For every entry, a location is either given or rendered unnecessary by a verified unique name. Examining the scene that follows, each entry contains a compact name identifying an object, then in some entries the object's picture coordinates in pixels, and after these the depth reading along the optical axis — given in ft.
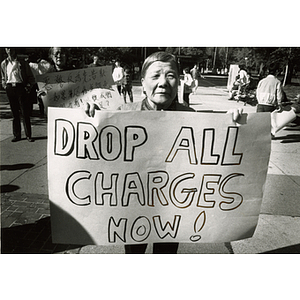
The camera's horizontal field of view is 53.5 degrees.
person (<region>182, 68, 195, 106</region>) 32.37
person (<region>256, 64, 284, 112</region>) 20.04
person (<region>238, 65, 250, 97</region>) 44.73
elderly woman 6.25
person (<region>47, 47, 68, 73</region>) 13.64
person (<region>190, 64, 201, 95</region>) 49.54
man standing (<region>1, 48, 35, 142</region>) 17.44
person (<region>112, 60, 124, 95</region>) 32.86
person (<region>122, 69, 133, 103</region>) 32.63
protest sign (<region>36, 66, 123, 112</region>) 8.77
